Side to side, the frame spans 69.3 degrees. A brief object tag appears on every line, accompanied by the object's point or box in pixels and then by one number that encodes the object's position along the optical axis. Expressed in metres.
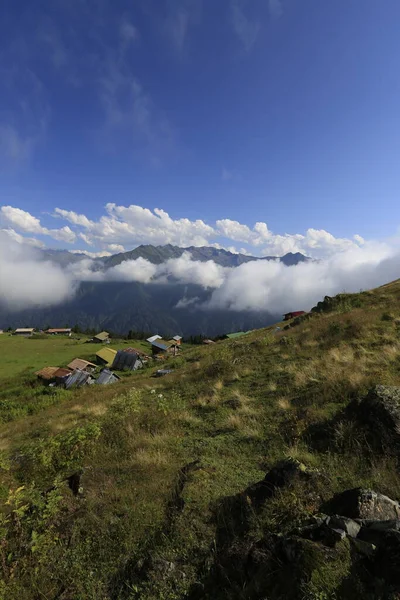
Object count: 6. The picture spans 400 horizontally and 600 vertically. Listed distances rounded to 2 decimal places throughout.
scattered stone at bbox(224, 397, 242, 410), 10.89
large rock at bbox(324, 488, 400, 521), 4.09
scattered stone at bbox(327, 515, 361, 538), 3.69
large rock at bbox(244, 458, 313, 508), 5.23
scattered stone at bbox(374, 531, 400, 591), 2.78
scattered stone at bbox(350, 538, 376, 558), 3.23
